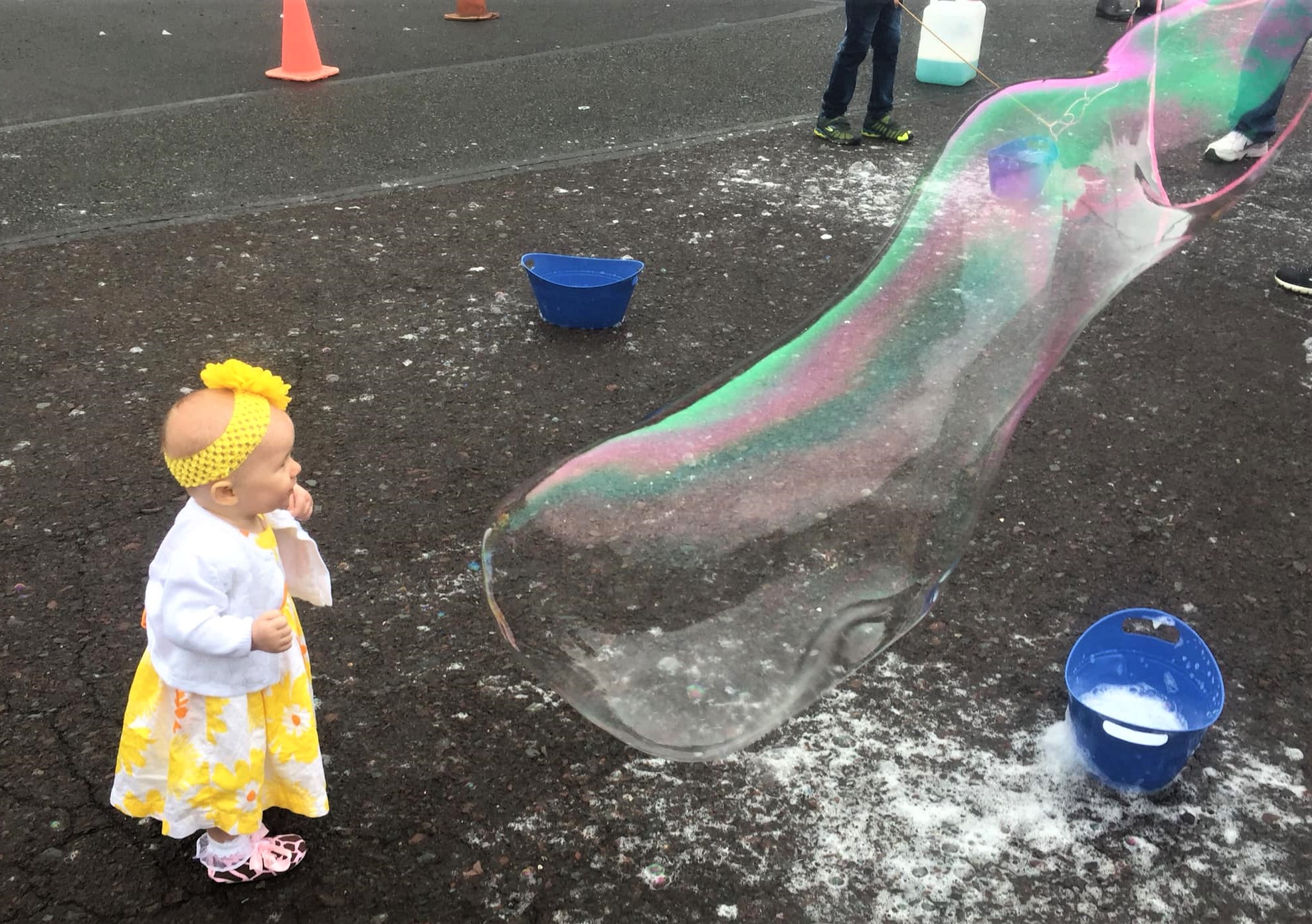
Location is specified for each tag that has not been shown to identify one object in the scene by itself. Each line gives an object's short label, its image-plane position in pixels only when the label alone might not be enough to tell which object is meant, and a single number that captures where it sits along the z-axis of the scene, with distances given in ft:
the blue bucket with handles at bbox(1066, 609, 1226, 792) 6.75
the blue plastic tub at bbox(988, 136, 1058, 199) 9.66
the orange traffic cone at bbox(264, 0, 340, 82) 22.15
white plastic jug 21.45
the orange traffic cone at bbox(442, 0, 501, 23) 27.32
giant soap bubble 7.11
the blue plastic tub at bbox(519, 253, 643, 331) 12.25
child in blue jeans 17.89
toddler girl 5.51
